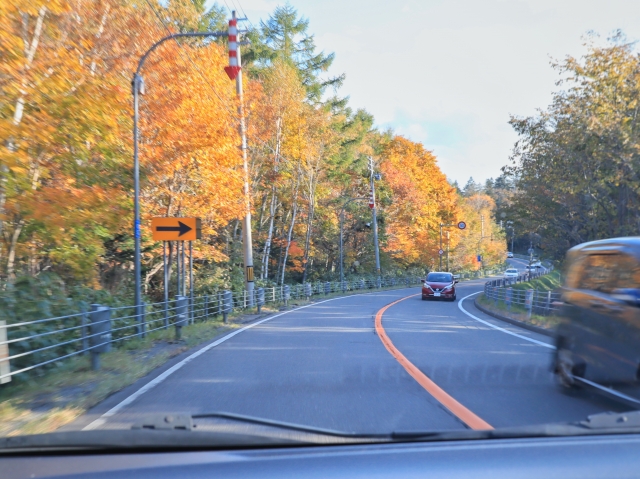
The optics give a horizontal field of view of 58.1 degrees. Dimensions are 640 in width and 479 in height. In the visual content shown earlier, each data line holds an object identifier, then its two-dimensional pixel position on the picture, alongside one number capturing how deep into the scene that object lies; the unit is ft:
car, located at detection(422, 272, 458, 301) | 104.53
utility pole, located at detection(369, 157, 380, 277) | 147.02
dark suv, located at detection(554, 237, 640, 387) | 19.42
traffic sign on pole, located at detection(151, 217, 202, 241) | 48.16
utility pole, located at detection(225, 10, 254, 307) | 75.25
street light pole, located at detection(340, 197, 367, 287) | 137.08
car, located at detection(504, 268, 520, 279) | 226.62
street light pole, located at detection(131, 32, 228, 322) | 44.42
